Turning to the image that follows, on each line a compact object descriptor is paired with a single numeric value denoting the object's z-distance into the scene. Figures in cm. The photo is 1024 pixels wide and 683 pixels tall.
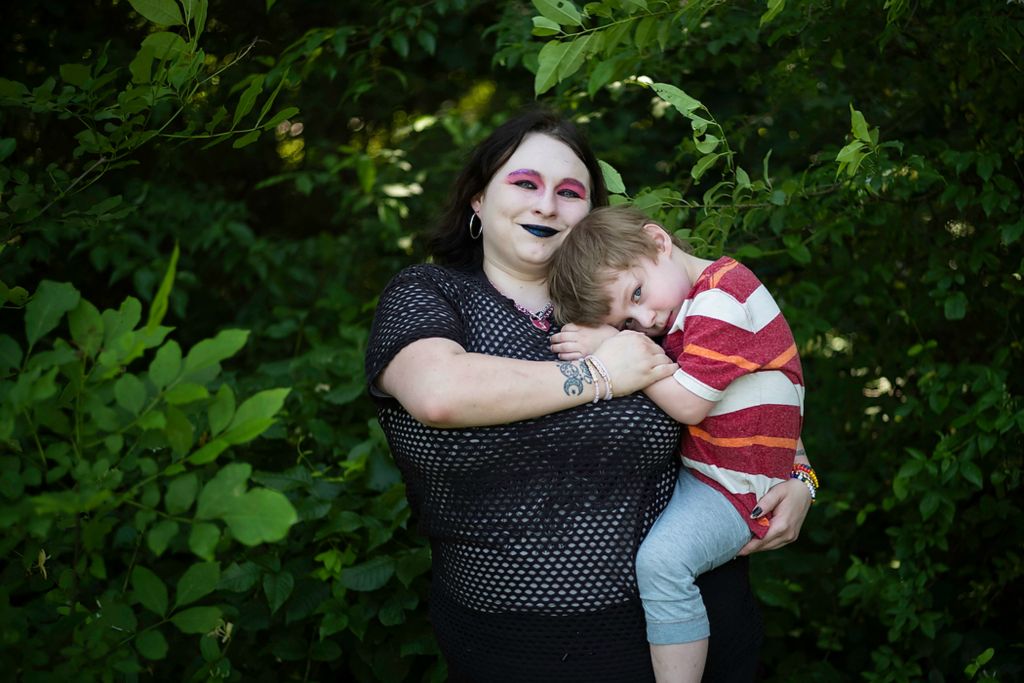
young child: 180
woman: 177
